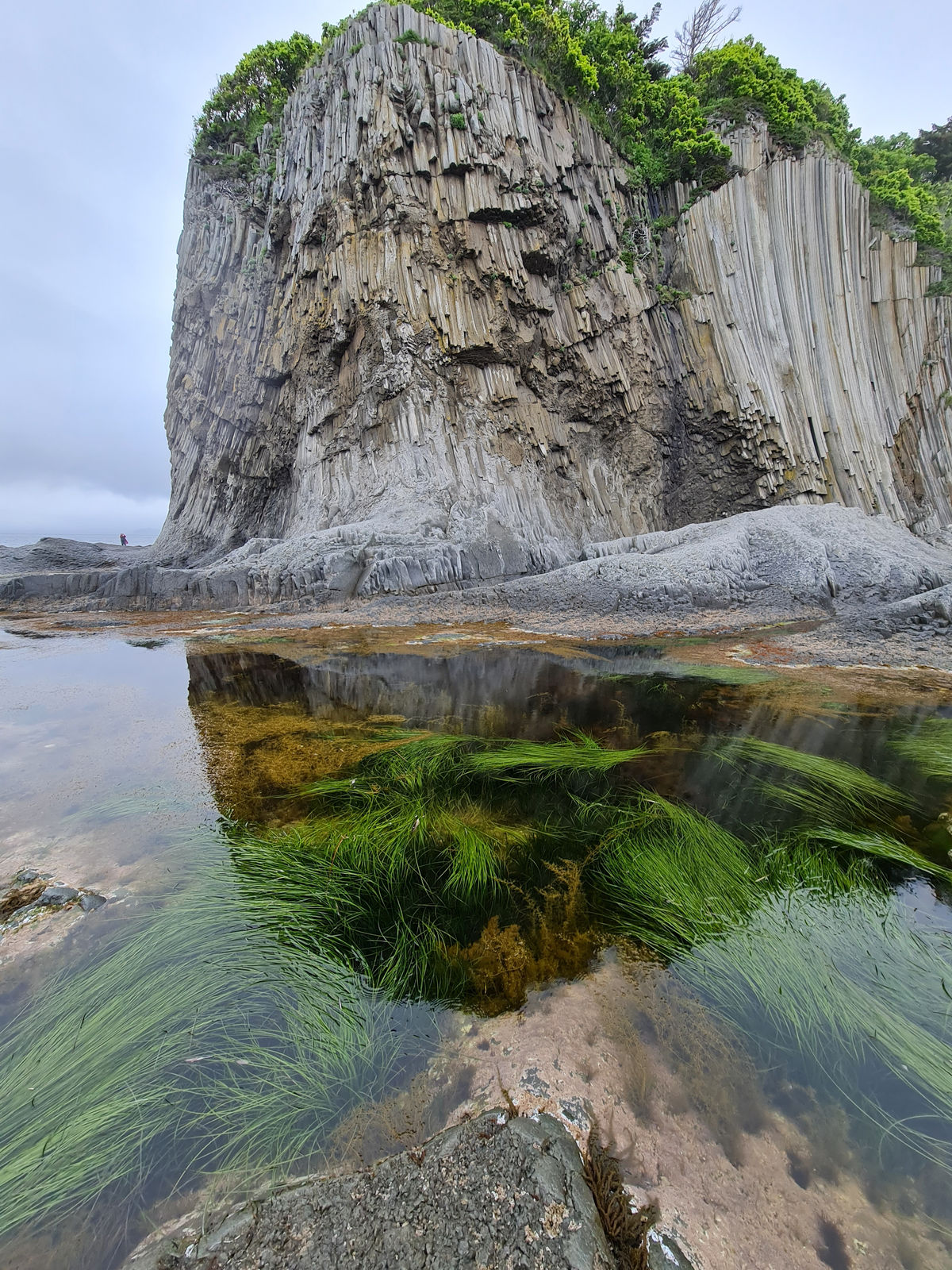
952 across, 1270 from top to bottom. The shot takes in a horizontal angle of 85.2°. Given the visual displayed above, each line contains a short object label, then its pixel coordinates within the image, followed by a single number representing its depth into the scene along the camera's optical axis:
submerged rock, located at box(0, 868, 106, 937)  2.46
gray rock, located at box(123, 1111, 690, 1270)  1.24
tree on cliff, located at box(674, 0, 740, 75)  22.61
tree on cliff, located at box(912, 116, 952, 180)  24.95
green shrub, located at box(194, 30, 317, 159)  19.16
